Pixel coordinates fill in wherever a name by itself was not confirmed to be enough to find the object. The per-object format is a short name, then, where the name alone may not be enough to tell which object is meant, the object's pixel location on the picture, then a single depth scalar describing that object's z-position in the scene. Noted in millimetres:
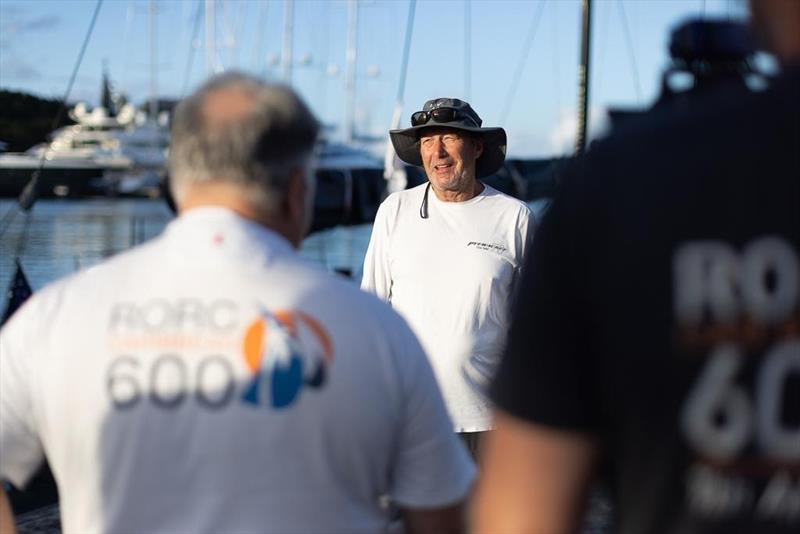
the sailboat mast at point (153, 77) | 51882
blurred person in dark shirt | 2144
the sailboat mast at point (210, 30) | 36089
